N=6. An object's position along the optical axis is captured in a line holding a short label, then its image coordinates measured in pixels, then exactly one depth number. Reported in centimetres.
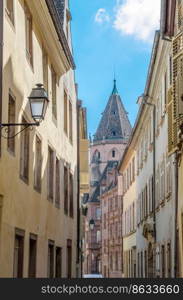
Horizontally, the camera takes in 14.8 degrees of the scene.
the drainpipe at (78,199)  2956
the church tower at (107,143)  12419
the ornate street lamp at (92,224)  11806
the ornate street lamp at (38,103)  1255
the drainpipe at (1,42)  1353
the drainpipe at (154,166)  2959
